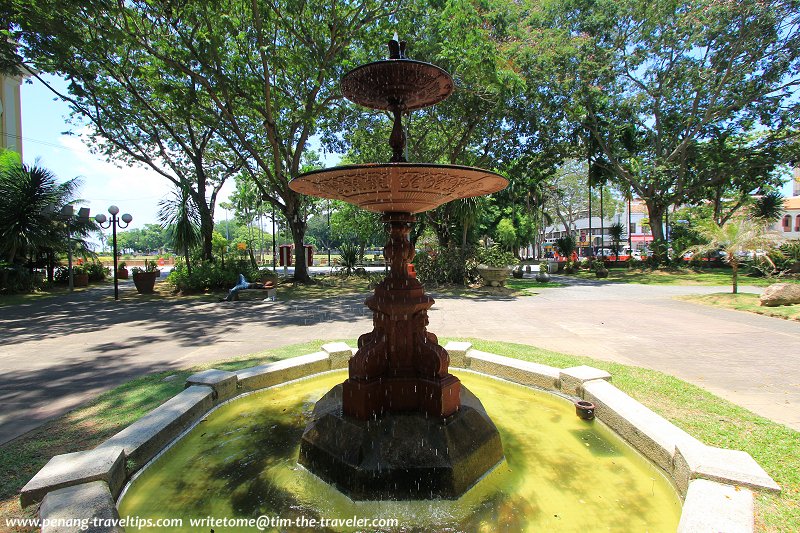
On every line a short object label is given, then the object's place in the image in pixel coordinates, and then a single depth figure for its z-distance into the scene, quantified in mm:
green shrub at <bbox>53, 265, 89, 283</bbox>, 19355
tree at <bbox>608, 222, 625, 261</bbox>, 34812
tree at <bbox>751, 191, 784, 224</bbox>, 27505
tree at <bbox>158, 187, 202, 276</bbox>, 17766
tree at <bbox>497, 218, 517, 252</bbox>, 37375
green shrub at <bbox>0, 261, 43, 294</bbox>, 15602
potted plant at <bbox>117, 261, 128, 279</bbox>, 26903
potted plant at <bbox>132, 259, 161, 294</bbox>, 16141
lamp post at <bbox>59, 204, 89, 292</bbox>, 16484
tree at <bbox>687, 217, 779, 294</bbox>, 12219
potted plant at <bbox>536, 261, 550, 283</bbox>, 20688
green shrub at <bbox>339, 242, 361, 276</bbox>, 24828
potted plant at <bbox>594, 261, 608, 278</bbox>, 24359
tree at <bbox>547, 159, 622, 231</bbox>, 44875
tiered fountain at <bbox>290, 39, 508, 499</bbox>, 2760
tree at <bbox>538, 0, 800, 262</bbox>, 20453
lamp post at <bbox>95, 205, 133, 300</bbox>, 14547
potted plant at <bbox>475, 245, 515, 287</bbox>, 16564
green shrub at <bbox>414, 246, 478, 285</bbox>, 17797
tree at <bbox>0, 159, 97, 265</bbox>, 15586
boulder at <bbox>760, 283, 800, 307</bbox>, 10859
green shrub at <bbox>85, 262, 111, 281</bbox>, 21703
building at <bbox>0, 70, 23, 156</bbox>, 21969
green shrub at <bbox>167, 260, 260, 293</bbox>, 16047
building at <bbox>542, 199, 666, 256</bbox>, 59656
